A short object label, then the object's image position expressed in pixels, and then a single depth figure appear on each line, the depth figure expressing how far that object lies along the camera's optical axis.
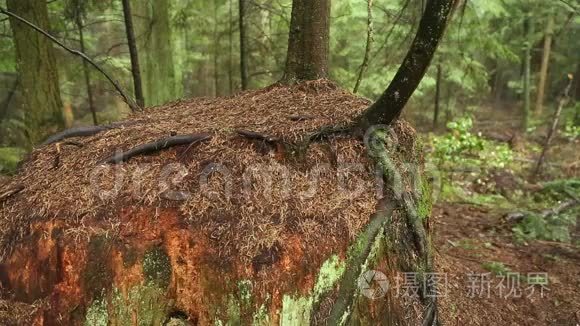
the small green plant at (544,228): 6.78
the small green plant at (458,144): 8.88
